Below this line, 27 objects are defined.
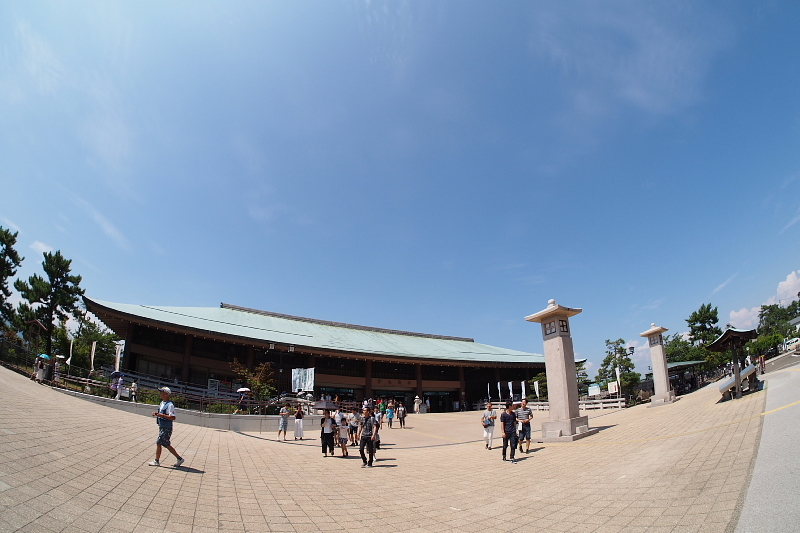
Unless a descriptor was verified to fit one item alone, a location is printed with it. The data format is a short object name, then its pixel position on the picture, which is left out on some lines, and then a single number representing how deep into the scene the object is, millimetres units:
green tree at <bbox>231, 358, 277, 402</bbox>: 22316
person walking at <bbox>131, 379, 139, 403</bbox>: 17406
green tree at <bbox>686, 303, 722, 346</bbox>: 51625
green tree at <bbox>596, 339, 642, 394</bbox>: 40500
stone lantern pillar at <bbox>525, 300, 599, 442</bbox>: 12461
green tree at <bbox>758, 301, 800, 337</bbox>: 93962
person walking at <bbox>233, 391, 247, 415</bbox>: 17766
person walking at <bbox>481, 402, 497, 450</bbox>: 12664
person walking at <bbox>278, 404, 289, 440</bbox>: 15562
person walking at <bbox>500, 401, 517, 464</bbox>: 10234
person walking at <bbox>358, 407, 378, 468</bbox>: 10320
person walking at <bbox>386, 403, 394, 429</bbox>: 20722
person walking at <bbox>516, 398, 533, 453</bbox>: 11328
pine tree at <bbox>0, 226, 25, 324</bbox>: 30836
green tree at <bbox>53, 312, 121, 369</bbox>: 29856
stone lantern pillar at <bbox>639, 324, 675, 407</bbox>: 19172
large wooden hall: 25938
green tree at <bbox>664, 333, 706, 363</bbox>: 45812
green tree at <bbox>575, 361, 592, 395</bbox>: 37781
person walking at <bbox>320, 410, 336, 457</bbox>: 12141
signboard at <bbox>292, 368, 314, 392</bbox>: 19547
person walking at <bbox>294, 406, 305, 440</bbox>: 15695
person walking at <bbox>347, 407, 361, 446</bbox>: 13656
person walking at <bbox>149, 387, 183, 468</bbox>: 7699
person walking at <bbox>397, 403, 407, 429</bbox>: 20828
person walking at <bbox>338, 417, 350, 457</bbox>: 11875
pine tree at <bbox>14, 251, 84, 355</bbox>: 31266
